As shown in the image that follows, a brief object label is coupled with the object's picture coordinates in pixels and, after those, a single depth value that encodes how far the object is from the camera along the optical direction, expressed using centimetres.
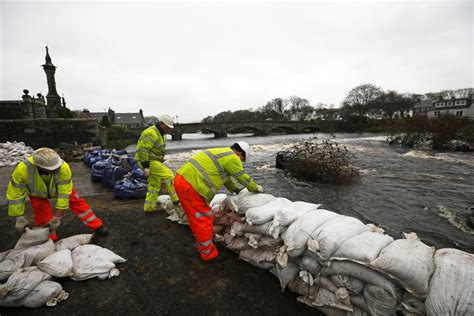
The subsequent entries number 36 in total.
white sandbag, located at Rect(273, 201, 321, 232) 192
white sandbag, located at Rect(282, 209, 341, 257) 170
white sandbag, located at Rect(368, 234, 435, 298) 126
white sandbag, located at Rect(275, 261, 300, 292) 174
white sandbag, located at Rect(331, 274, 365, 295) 146
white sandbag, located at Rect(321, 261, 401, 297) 134
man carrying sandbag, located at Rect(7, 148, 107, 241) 209
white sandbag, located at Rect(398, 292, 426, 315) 128
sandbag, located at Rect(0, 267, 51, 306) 154
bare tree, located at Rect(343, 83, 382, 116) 4872
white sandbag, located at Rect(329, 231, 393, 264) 145
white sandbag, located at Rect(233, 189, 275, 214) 226
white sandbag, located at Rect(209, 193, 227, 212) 266
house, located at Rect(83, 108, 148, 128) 5494
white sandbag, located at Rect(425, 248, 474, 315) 115
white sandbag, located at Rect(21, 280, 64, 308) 160
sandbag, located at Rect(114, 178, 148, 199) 394
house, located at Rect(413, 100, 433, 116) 4948
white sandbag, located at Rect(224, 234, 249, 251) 226
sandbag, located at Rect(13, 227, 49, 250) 195
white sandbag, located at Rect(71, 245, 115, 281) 188
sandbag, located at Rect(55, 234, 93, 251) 213
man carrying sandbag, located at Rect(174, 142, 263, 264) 219
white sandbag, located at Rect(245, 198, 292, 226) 204
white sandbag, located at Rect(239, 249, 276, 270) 201
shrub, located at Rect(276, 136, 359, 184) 663
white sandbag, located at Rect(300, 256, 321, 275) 166
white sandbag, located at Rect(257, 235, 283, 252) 196
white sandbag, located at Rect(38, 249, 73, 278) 181
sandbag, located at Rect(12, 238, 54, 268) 186
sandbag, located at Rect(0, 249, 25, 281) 173
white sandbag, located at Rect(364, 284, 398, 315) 132
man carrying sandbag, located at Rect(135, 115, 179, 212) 324
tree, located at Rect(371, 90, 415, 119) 4615
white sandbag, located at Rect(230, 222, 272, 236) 201
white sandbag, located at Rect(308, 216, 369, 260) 158
